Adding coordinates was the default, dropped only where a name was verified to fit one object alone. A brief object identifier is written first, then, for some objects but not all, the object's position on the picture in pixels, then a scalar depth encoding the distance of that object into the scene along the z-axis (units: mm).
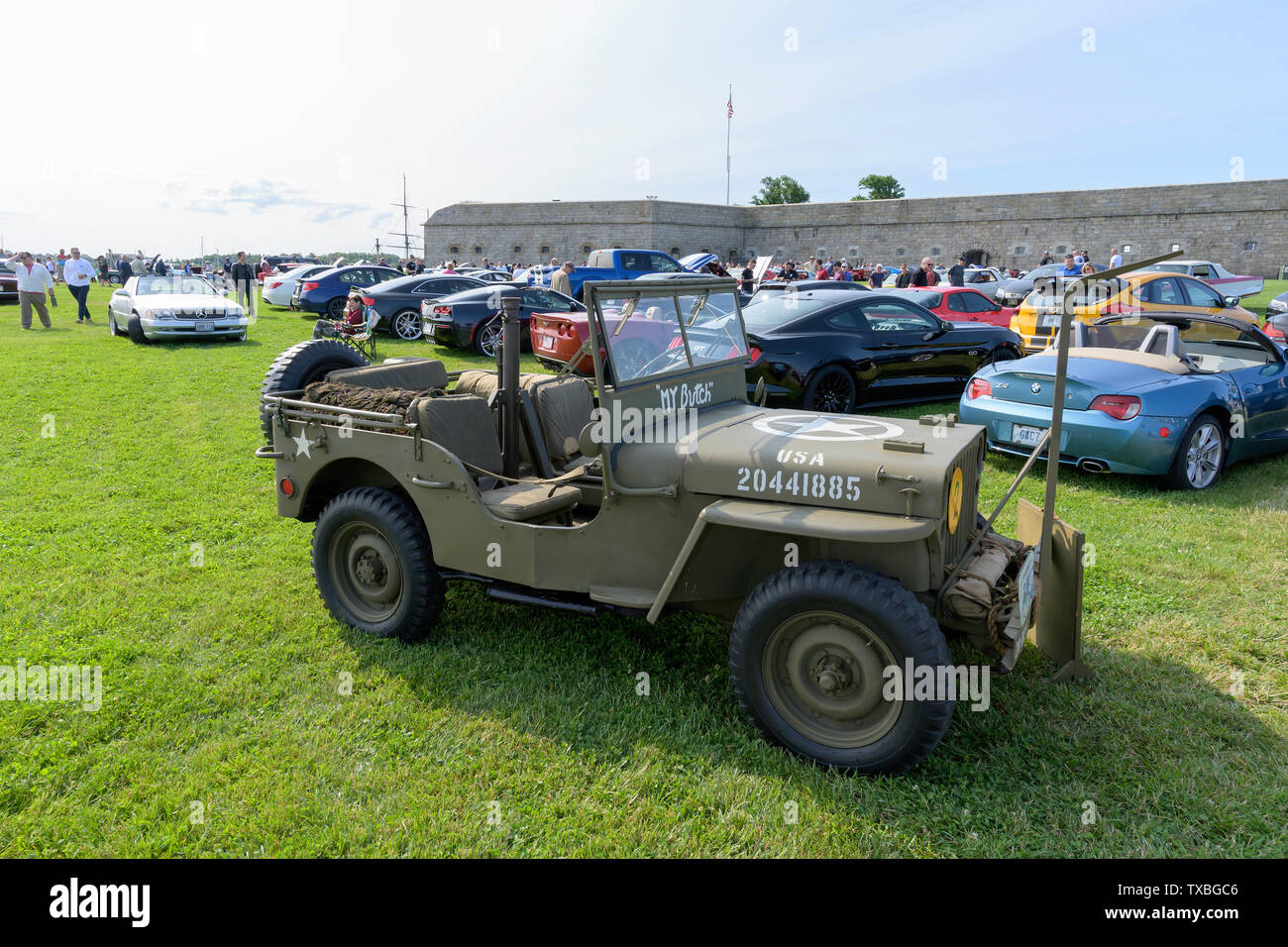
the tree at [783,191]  85875
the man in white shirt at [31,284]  17156
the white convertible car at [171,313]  15172
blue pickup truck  21812
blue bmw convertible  6621
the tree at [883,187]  86812
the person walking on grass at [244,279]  20959
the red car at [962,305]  14375
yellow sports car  13094
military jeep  3184
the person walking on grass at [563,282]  17516
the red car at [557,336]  10836
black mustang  8969
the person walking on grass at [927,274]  18969
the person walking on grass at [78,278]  18672
